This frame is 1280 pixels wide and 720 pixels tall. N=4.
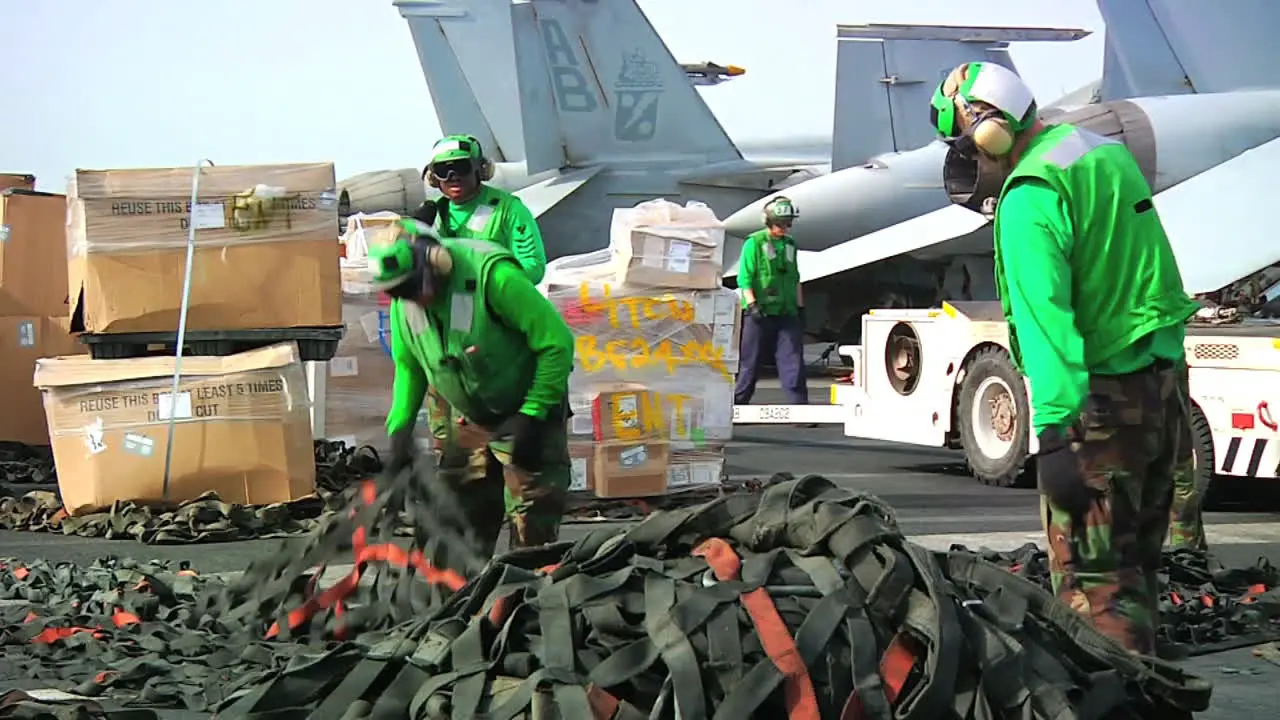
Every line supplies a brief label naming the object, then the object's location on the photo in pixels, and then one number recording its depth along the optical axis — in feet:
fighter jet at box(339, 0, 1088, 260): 80.94
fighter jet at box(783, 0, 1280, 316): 38.09
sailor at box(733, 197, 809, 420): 48.73
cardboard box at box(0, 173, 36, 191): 42.32
